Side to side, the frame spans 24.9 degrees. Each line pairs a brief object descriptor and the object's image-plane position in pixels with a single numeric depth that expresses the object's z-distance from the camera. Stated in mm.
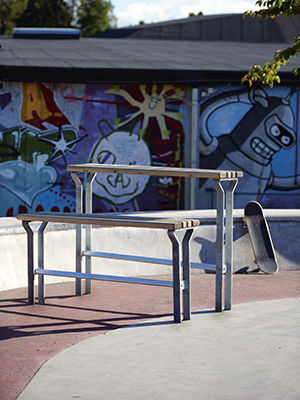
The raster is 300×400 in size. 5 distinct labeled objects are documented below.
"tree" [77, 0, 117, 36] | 53875
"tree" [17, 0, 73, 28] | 51625
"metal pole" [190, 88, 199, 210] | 13062
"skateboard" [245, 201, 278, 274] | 8141
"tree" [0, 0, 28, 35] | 49156
